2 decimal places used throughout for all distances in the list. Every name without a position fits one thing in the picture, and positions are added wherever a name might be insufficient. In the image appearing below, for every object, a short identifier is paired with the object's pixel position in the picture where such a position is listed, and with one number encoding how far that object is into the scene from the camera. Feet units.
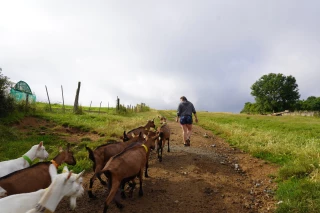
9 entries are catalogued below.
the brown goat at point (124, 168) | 16.16
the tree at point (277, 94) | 211.20
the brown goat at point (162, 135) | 30.12
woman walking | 36.94
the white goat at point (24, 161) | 18.99
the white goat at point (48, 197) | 11.33
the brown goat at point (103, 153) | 20.09
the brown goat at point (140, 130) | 31.14
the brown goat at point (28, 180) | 14.79
